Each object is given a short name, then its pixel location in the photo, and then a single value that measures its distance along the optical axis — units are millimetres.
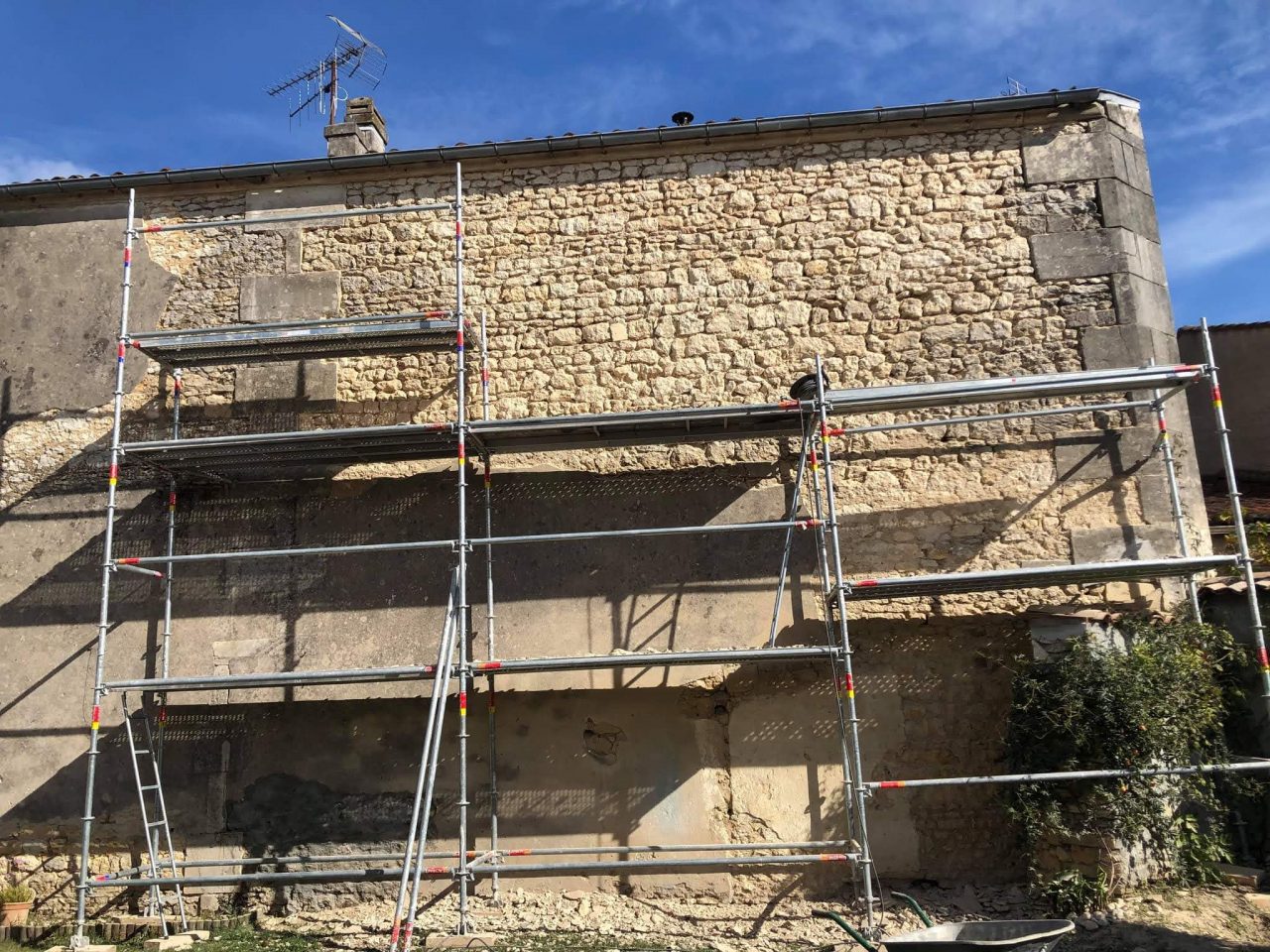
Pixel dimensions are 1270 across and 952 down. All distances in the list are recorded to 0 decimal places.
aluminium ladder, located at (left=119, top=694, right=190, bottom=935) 6570
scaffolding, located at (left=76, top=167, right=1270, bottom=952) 6055
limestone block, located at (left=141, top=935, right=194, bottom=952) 6012
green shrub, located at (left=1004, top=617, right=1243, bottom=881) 5859
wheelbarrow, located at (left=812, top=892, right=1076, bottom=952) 4062
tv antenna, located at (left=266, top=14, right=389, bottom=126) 9473
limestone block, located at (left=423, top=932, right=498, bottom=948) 5824
